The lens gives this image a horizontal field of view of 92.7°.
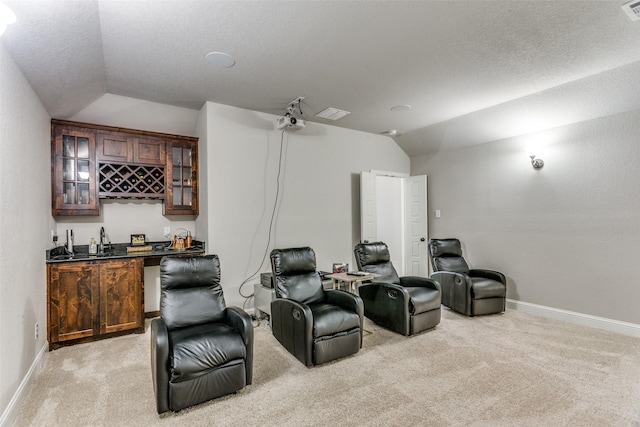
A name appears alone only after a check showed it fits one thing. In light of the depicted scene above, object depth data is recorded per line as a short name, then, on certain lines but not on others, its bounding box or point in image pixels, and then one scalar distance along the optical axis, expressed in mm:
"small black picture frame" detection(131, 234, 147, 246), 3992
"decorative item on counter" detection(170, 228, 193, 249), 4141
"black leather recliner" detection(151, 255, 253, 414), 2133
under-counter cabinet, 3170
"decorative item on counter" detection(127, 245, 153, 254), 3794
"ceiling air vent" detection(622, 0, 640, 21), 2162
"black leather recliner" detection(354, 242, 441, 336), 3486
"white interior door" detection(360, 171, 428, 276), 5262
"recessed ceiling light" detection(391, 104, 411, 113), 4227
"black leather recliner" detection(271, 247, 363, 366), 2807
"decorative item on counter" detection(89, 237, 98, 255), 3626
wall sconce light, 4254
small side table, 3514
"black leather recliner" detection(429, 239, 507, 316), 4132
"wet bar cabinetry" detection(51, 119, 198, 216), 3594
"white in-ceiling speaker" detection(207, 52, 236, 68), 2828
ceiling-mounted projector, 4086
